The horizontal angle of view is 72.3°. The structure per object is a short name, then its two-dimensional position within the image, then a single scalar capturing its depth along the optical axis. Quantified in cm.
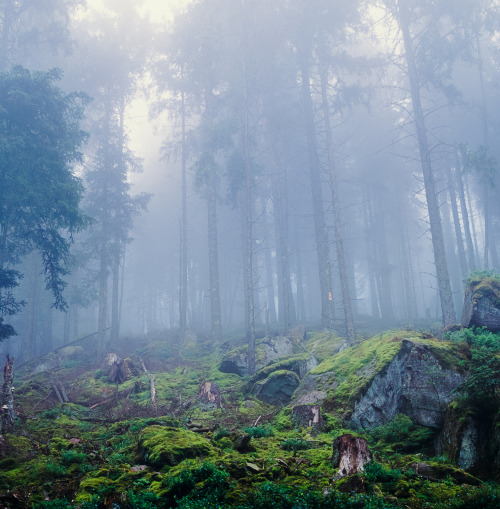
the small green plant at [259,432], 731
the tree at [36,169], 1340
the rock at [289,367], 1209
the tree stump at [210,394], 1074
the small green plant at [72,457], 580
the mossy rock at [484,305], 805
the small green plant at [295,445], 645
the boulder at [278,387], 1078
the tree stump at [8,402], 690
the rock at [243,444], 614
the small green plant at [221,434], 686
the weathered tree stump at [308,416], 769
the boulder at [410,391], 678
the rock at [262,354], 1528
